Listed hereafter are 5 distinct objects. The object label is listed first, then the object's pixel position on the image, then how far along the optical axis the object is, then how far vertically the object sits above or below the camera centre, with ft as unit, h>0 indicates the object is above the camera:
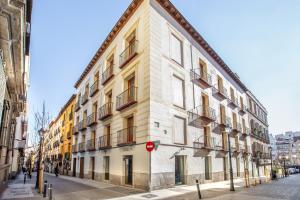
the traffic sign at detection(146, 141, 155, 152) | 39.58 -1.56
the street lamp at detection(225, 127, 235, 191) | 43.57 -9.61
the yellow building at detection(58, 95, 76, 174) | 100.86 +1.92
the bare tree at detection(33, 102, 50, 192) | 40.88 +2.54
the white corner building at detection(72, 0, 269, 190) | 46.01 +8.07
